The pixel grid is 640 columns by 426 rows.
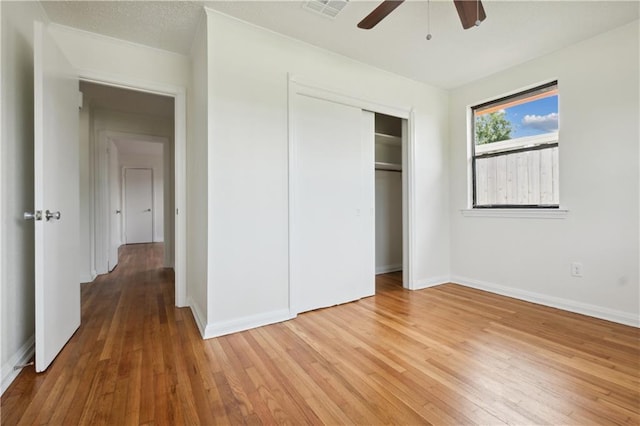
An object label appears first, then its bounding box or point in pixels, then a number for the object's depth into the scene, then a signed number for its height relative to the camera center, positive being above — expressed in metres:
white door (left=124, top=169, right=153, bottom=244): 8.01 +0.20
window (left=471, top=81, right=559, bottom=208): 2.92 +0.66
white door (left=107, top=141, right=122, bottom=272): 4.48 -0.38
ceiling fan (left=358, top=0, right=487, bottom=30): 1.72 +1.23
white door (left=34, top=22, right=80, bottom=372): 1.66 +0.09
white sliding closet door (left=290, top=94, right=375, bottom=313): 2.67 +0.07
